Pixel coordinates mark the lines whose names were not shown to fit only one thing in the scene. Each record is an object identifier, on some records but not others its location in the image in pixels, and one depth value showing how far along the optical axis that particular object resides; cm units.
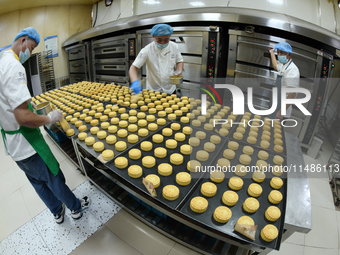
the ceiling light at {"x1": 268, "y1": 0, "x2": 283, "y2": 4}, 282
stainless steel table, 86
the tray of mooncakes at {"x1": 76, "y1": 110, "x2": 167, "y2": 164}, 125
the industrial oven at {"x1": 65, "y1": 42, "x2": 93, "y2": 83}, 530
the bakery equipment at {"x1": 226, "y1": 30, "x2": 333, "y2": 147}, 237
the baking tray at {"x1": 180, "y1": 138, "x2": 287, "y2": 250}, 75
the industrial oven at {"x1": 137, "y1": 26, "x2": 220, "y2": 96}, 291
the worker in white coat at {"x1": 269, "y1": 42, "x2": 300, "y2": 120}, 212
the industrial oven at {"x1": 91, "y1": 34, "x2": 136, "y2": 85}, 418
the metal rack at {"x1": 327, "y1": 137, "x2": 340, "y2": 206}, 195
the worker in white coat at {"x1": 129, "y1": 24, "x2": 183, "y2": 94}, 236
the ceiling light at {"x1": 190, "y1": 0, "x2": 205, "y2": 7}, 340
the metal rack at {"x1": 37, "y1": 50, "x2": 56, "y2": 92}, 507
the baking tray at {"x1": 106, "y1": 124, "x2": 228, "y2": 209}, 90
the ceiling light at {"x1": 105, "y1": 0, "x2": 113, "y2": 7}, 508
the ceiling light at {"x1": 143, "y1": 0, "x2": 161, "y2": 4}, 400
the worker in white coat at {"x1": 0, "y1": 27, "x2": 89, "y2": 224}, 103
